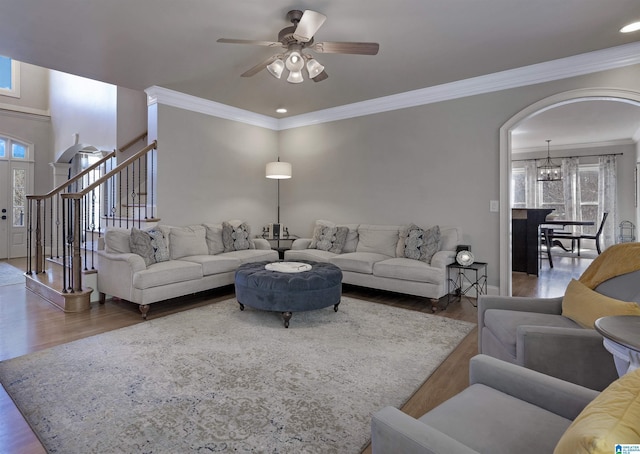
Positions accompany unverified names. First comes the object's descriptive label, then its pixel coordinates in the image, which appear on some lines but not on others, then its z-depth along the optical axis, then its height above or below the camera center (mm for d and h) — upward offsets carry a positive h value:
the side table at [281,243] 5771 -376
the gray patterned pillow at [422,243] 4309 -277
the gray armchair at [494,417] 948 -648
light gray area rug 1772 -1073
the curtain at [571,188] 9023 +890
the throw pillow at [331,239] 5156 -266
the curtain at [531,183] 9456 +1063
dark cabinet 6156 -291
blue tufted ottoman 3334 -676
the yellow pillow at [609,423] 624 -391
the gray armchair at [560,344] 1683 -634
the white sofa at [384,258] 3955 -483
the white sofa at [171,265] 3672 -508
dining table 7366 -219
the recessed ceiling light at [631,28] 3014 +1731
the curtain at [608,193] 8438 +712
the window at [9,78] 7406 +3142
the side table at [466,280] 4336 -756
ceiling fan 2602 +1402
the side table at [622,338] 1194 -415
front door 7309 +359
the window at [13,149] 7359 +1573
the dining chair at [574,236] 7585 -332
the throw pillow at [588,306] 1786 -466
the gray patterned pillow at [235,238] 5023 -237
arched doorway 4059 +385
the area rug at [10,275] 5191 -874
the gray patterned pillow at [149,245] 3941 -276
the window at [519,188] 9648 +954
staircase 3912 -55
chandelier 8795 +1377
